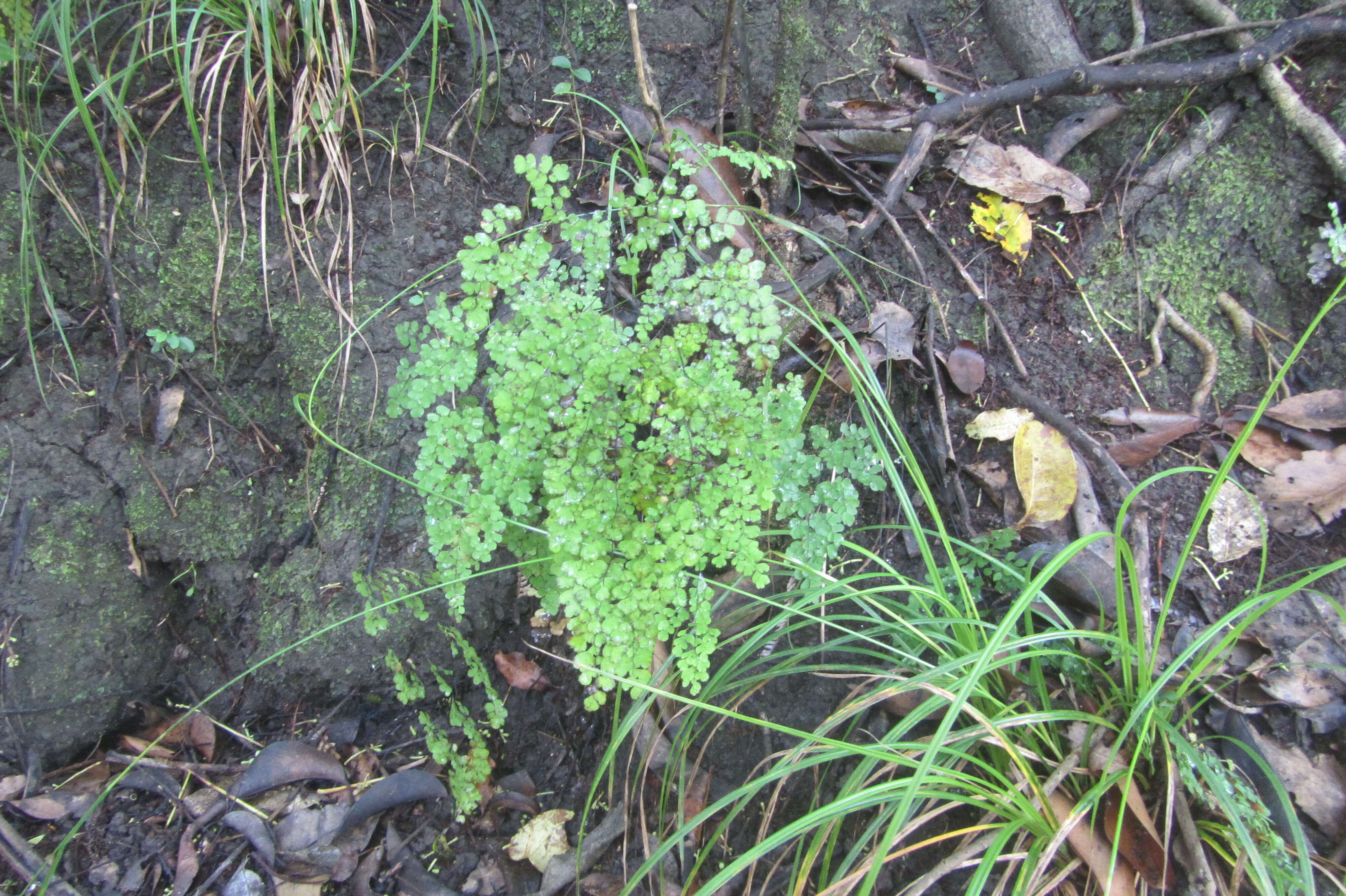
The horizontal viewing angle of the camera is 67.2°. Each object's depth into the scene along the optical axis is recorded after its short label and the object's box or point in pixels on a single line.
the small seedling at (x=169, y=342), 0.68
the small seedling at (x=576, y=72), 0.76
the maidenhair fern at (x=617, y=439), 0.57
